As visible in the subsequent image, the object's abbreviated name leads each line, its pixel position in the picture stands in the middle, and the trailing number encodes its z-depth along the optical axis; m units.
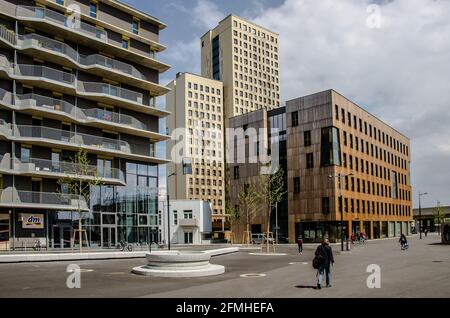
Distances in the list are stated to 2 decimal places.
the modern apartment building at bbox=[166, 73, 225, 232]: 125.94
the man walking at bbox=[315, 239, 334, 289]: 15.32
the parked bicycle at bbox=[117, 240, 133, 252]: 43.16
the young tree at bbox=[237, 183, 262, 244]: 74.62
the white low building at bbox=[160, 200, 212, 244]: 89.25
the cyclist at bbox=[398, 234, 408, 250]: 41.60
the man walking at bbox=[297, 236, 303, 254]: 39.47
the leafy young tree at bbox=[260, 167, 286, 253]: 68.66
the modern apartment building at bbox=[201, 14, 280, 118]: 133.88
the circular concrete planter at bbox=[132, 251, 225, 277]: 19.78
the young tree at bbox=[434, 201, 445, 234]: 118.32
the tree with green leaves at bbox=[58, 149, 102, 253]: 41.09
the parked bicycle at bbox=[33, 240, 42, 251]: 40.59
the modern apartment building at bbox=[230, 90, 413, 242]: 66.31
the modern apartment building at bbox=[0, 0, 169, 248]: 41.44
